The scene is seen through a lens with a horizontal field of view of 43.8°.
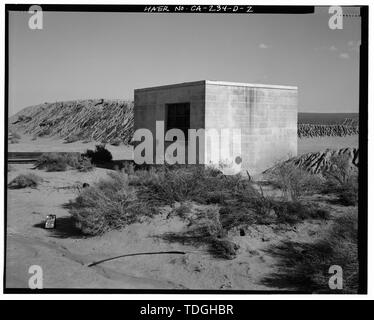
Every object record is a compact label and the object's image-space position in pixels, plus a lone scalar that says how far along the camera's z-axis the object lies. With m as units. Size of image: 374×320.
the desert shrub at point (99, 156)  17.41
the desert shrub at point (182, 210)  9.05
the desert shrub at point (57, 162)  15.33
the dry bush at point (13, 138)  34.09
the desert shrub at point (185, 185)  9.77
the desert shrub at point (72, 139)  35.94
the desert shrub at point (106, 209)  8.44
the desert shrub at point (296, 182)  9.98
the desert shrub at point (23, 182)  12.23
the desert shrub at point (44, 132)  43.57
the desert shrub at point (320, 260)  6.58
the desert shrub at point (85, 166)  14.83
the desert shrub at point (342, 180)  9.72
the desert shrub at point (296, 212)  8.71
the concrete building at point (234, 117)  12.33
